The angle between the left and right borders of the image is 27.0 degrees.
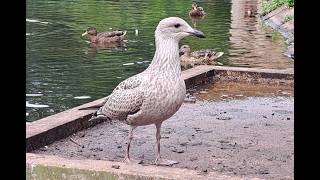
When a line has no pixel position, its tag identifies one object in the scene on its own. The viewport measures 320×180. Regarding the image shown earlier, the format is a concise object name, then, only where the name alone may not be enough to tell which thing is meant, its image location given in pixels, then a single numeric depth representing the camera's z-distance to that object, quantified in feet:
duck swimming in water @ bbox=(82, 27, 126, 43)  71.20
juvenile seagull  17.33
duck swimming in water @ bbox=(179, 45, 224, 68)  59.82
